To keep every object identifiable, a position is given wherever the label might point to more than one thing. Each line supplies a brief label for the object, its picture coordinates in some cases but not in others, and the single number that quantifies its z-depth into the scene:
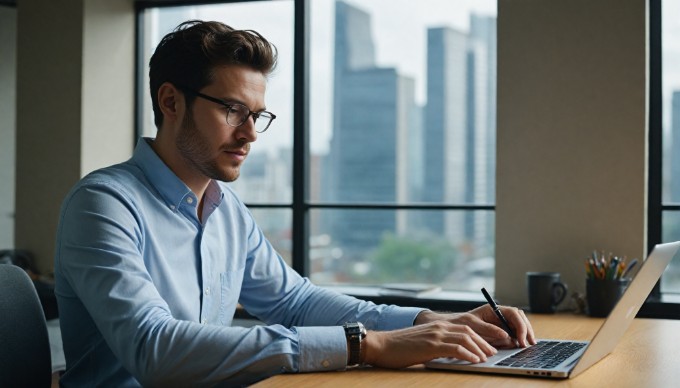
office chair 1.71
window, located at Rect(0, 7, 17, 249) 4.21
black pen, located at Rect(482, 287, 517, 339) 1.79
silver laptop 1.49
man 1.51
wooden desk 1.45
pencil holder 2.72
